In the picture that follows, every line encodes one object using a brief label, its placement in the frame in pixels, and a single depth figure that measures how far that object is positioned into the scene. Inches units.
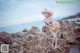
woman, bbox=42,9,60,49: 169.3
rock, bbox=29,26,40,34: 171.2
